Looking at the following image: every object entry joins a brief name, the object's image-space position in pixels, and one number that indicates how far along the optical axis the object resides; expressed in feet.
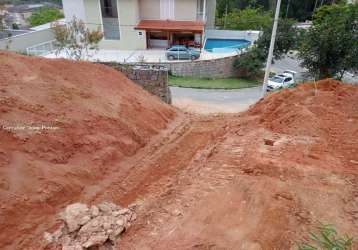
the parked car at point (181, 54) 74.43
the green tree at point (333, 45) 46.34
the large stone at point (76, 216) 16.25
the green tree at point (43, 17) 147.74
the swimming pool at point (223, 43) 88.28
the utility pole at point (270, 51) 38.64
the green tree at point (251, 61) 77.25
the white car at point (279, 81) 67.87
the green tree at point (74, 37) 60.80
